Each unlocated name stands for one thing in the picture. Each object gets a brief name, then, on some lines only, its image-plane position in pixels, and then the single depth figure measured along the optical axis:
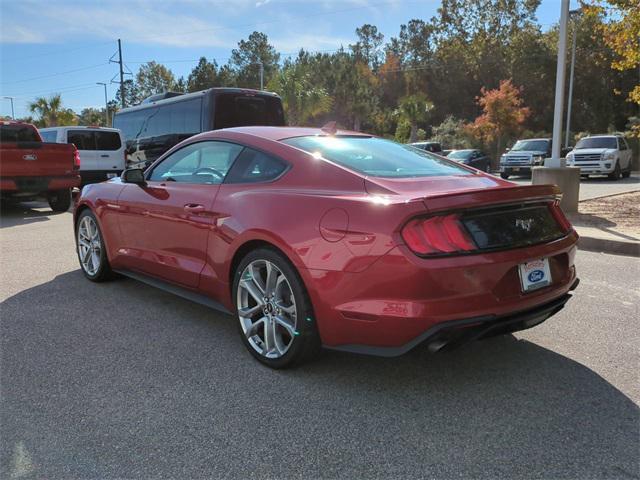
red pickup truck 10.62
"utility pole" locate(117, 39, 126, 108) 48.41
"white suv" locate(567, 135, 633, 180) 20.61
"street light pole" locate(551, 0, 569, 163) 10.00
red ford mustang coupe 2.71
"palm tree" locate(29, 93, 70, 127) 58.31
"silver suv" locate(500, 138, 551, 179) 21.98
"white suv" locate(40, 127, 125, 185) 13.52
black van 10.72
